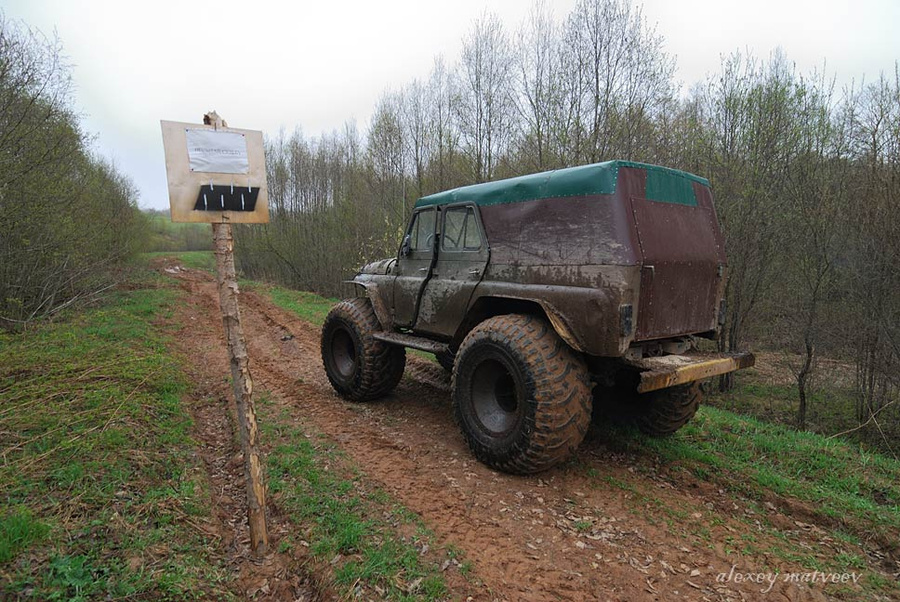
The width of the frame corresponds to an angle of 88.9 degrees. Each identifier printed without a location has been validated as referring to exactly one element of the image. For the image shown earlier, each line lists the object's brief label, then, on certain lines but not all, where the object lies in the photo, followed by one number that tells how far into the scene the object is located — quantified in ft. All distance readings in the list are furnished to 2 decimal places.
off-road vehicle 11.35
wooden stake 9.24
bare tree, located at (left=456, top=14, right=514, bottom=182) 44.26
